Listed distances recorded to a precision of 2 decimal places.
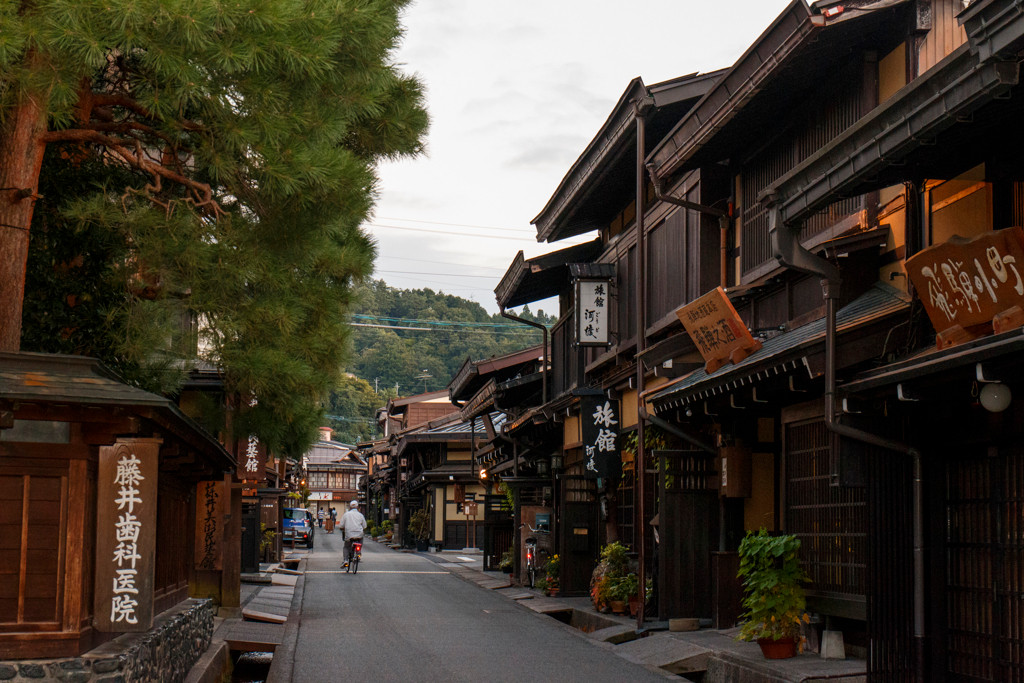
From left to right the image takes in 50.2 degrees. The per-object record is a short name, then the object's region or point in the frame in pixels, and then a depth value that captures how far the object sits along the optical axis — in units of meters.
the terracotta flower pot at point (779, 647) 11.72
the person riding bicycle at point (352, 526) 34.44
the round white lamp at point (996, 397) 7.72
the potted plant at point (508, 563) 32.09
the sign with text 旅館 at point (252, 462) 22.62
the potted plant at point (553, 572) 23.86
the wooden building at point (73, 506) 8.80
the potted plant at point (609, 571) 18.77
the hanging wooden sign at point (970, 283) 7.51
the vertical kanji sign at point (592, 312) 21.86
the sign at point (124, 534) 9.11
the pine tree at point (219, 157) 9.32
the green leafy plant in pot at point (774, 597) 11.79
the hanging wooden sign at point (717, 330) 13.29
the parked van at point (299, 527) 56.50
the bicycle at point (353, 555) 34.53
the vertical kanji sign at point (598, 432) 20.20
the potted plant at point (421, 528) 57.22
